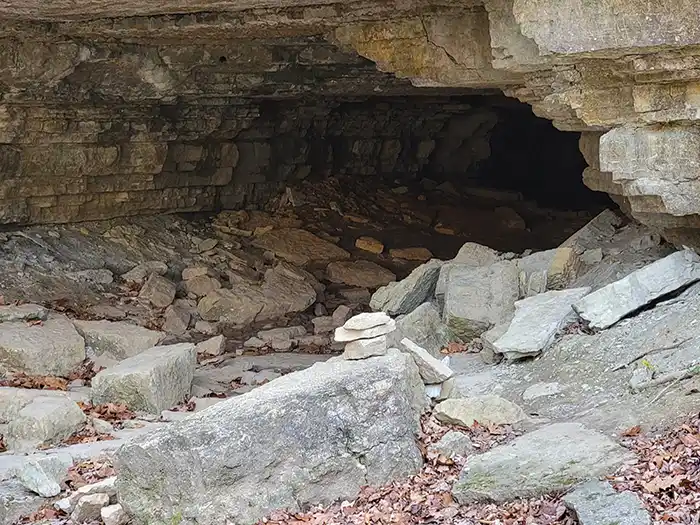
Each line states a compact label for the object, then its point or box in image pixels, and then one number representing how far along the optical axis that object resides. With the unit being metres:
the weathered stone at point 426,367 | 7.10
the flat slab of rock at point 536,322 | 8.41
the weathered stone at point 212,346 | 12.20
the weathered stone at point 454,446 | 6.36
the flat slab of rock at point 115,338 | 11.62
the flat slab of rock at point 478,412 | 6.76
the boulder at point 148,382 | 9.34
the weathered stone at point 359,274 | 15.43
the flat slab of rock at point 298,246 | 16.02
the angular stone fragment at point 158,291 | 13.59
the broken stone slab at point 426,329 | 9.90
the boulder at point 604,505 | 4.84
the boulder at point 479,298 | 10.06
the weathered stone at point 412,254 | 16.67
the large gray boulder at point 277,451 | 5.77
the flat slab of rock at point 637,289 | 8.38
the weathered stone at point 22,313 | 11.60
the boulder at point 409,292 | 10.84
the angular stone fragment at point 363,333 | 6.67
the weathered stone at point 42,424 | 8.42
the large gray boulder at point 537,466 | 5.54
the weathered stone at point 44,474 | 7.08
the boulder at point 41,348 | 10.76
